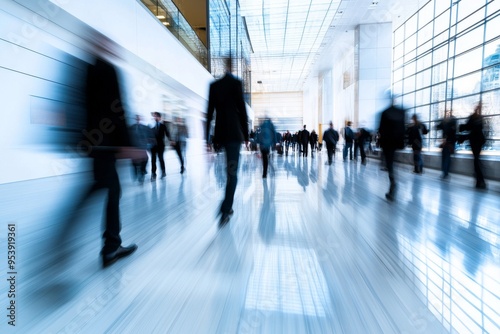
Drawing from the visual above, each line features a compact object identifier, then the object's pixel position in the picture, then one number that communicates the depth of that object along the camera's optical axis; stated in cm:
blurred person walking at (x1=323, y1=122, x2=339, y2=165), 1364
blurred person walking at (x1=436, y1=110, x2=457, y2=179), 774
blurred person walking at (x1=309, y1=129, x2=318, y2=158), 2138
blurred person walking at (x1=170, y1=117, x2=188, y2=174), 981
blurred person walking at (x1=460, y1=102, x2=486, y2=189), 644
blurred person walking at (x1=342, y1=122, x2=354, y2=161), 1495
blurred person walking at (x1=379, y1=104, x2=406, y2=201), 561
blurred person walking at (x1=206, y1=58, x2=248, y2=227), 389
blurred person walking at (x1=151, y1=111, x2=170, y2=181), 838
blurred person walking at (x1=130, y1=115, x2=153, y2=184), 756
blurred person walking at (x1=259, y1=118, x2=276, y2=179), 877
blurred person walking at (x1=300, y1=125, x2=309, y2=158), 1850
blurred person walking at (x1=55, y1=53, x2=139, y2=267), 232
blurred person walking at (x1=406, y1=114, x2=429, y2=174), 866
